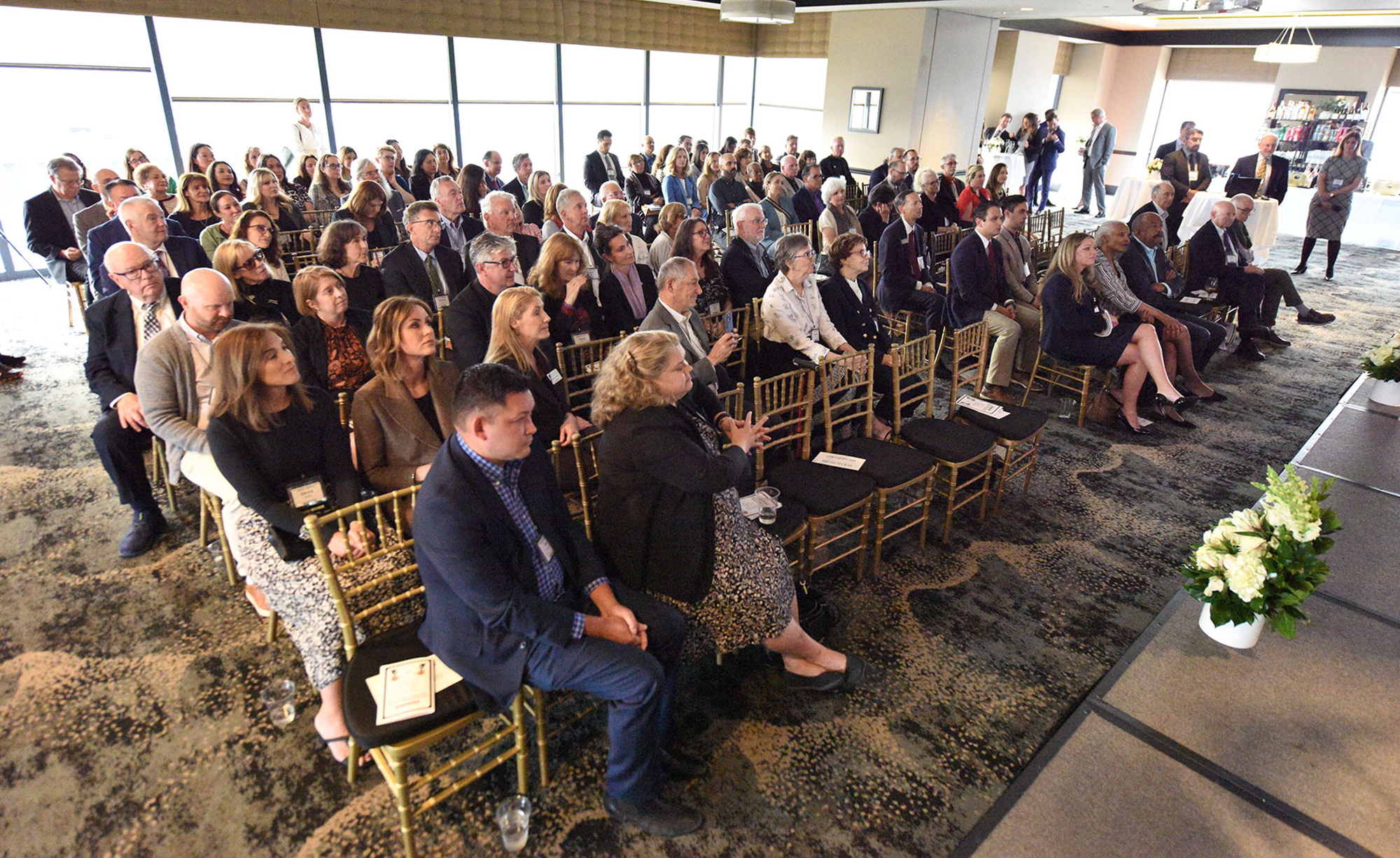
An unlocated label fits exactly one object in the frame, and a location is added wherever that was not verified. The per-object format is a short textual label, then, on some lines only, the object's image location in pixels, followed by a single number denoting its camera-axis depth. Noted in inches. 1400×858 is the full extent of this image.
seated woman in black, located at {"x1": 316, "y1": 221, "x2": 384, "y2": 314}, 168.9
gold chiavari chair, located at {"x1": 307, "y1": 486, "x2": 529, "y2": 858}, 79.4
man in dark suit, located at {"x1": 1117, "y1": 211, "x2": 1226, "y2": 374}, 228.4
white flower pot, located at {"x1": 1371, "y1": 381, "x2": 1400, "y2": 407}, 170.1
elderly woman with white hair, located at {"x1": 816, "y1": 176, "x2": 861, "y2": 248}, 268.8
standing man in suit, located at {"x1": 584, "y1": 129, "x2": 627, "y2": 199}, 402.3
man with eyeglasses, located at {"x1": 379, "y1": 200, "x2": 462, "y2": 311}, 185.2
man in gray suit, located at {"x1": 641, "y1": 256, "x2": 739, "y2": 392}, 146.0
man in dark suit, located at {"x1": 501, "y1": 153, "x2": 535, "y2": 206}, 319.9
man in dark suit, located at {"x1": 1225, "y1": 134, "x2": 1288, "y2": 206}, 370.6
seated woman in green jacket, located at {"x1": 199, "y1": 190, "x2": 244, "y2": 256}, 201.5
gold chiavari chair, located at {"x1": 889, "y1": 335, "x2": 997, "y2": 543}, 145.4
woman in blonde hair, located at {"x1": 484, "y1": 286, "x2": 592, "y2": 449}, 128.7
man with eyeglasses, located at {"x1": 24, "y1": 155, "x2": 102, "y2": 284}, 238.8
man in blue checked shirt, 79.6
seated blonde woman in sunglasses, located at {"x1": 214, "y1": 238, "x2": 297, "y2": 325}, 151.6
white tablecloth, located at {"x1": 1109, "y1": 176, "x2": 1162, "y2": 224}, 446.9
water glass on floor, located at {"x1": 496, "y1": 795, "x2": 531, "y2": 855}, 85.9
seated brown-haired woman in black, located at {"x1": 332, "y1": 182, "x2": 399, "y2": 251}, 221.8
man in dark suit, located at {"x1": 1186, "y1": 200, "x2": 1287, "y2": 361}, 265.3
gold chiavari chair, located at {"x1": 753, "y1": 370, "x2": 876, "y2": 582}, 125.6
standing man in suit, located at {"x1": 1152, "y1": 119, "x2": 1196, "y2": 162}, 386.0
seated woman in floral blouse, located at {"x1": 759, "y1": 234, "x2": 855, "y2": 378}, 173.8
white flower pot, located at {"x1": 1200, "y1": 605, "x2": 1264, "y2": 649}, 95.5
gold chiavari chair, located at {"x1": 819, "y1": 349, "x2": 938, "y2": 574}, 135.0
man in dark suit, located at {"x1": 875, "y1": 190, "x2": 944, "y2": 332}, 233.6
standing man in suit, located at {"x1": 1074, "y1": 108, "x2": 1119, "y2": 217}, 516.1
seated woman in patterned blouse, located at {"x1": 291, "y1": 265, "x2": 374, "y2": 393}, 137.8
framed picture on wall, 480.4
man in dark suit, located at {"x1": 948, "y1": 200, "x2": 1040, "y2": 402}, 216.1
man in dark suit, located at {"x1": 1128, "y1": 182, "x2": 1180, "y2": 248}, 264.4
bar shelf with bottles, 529.0
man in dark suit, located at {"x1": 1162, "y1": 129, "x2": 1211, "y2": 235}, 354.2
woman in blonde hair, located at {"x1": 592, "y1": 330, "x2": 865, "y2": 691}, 96.3
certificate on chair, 79.4
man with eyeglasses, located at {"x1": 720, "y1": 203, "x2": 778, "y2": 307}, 201.9
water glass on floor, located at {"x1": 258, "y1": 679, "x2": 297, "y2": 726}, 103.0
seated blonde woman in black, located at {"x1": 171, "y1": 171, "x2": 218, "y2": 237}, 231.0
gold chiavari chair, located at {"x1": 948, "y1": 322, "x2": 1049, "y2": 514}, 155.6
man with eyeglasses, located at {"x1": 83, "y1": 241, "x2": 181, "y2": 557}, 136.0
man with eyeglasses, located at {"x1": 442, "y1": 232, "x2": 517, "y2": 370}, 149.5
